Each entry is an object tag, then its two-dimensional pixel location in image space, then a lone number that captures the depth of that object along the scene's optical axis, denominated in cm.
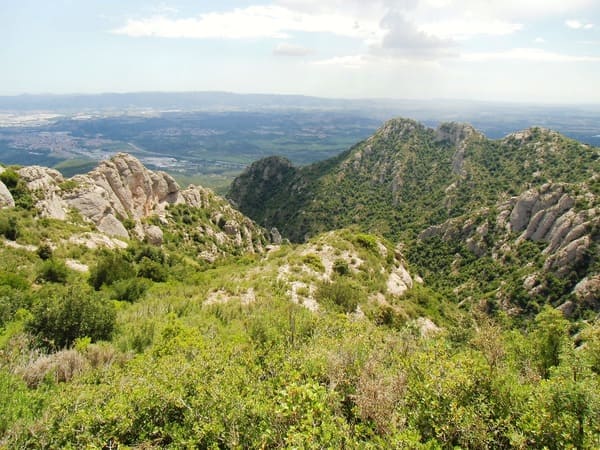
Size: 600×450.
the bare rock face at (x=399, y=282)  3262
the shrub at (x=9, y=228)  2696
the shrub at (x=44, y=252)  2631
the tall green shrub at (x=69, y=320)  1362
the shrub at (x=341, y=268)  3131
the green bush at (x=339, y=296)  2384
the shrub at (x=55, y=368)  1031
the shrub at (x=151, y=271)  2881
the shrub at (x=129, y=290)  2216
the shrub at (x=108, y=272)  2388
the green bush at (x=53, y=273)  2225
